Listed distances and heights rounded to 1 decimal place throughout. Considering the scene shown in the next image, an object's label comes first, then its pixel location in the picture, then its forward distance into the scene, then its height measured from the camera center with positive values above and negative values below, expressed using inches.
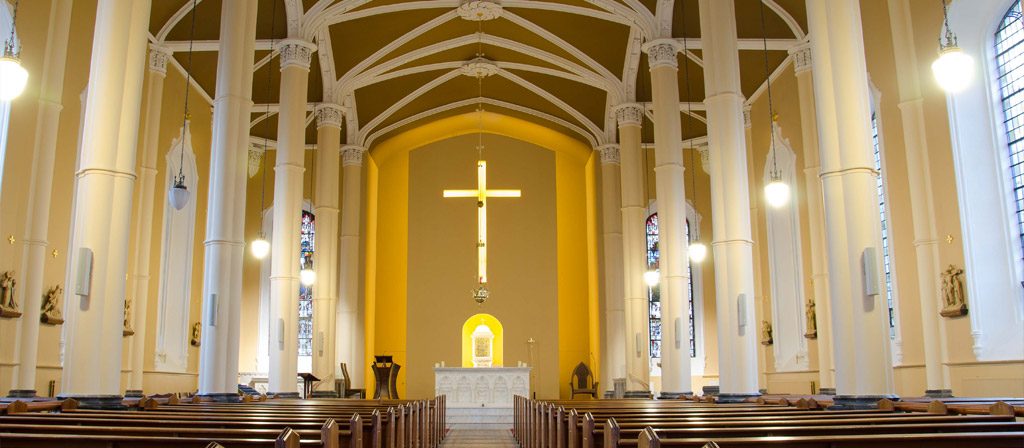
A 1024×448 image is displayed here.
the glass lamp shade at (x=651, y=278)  766.5 +86.6
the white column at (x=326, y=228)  810.8 +142.2
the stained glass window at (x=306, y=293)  1001.5 +99.6
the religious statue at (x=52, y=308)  517.3 +42.3
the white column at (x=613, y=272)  927.0 +112.9
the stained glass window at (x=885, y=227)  571.2 +100.2
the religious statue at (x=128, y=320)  619.8 +41.8
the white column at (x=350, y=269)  963.3 +121.4
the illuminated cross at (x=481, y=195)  812.0 +169.7
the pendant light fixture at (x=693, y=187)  655.1 +213.0
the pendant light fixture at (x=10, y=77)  295.9 +103.6
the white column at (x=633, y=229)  813.2 +141.9
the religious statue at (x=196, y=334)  773.9 +39.3
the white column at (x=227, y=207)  493.0 +100.8
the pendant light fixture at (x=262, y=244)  635.5 +98.9
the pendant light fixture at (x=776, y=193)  484.1 +102.4
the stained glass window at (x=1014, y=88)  474.6 +159.4
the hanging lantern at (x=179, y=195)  495.8 +105.3
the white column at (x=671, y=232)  619.8 +105.9
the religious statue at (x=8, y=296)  469.7 +45.1
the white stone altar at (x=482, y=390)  794.8 -12.7
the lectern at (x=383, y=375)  876.0 +1.9
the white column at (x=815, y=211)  629.3 +125.1
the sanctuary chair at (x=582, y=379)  1027.3 -3.7
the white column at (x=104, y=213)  338.3 +66.5
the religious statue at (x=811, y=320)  670.6 +42.7
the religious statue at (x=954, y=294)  477.1 +44.6
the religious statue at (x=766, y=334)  770.2 +36.7
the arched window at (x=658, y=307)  940.0 +77.2
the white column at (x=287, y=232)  632.4 +107.4
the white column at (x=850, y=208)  335.0 +66.5
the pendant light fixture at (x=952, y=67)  306.0 +109.4
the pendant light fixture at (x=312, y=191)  1002.1 +216.8
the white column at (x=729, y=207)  482.0 +97.8
